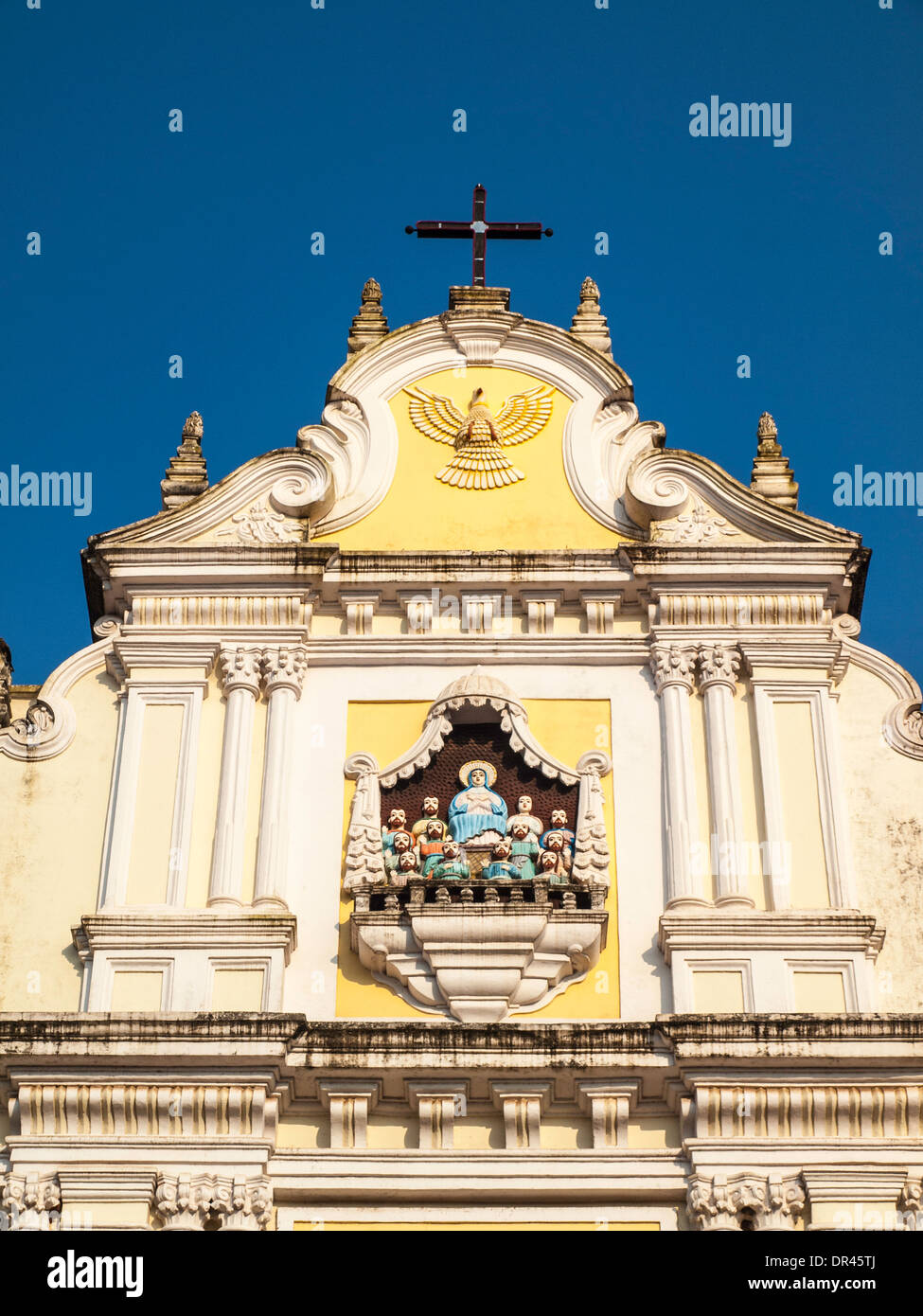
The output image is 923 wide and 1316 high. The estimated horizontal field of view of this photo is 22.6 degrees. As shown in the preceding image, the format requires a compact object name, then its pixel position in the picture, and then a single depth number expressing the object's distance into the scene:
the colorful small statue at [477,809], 16.41
